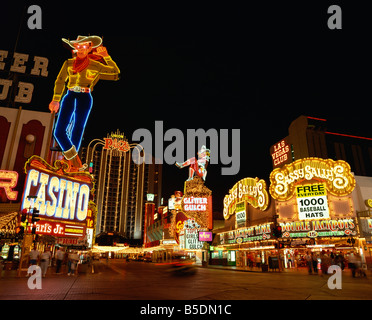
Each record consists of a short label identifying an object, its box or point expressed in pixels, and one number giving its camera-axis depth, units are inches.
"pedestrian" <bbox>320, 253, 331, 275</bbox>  877.9
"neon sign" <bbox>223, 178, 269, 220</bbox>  1375.1
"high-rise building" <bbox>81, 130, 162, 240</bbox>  5644.7
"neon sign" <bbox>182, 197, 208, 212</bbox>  1844.2
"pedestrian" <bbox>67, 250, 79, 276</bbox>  793.3
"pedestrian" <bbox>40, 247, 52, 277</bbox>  705.0
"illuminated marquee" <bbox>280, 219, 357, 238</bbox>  1111.6
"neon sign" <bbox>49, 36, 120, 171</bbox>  1218.0
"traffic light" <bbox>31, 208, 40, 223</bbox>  693.7
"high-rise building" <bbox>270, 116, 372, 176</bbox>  1695.4
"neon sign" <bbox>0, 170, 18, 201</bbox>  1026.7
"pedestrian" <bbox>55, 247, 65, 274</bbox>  816.9
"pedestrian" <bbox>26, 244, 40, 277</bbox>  681.0
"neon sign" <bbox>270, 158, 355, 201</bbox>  1178.6
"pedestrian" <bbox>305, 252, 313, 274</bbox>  906.7
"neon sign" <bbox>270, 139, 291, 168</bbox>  1735.1
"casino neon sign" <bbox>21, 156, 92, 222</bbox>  1007.6
